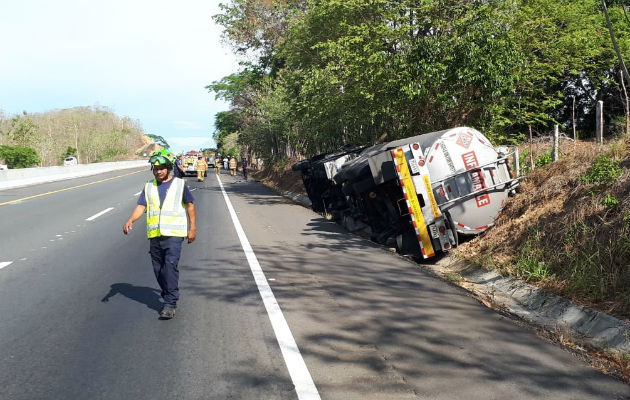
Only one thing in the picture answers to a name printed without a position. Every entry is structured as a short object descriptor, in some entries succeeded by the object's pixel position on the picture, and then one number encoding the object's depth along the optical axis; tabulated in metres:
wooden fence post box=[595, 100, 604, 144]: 9.88
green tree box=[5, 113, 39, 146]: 79.41
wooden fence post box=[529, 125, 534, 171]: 11.00
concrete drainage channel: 4.89
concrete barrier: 28.19
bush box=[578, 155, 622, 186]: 7.54
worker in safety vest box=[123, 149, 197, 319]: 5.52
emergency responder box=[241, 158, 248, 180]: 38.87
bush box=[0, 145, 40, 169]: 70.75
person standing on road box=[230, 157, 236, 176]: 44.81
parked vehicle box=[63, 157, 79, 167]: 70.90
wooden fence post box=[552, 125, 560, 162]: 10.35
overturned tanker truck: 9.21
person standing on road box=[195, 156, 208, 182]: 36.08
